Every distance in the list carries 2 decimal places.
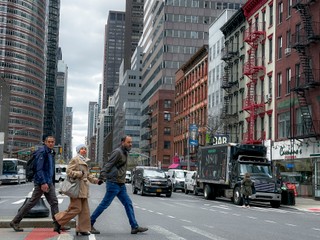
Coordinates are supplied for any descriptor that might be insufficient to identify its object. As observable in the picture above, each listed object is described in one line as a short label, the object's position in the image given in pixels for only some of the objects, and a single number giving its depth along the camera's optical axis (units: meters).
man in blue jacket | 10.53
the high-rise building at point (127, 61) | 195.50
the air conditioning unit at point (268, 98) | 44.49
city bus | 58.85
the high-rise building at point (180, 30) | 101.69
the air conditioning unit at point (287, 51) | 41.28
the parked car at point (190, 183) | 39.31
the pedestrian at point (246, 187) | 26.17
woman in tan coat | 10.20
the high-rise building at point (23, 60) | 154.38
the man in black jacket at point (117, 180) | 10.98
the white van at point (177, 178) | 46.53
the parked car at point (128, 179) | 72.41
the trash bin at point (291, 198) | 29.09
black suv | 33.69
